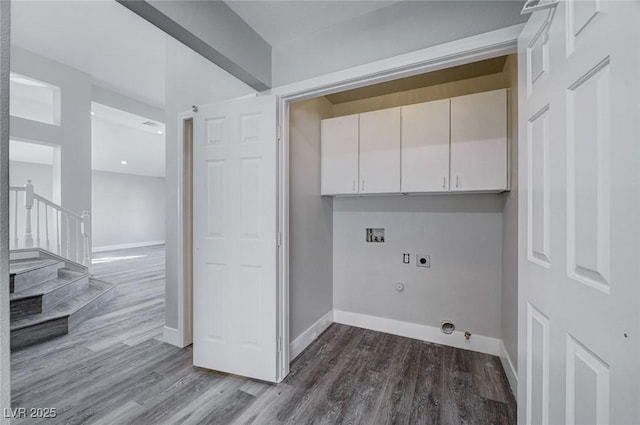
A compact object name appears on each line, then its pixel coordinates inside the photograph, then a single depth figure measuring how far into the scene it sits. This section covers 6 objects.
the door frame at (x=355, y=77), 1.50
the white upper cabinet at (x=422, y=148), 2.21
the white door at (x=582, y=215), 0.60
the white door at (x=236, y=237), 2.03
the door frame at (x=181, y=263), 2.61
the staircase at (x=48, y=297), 2.71
